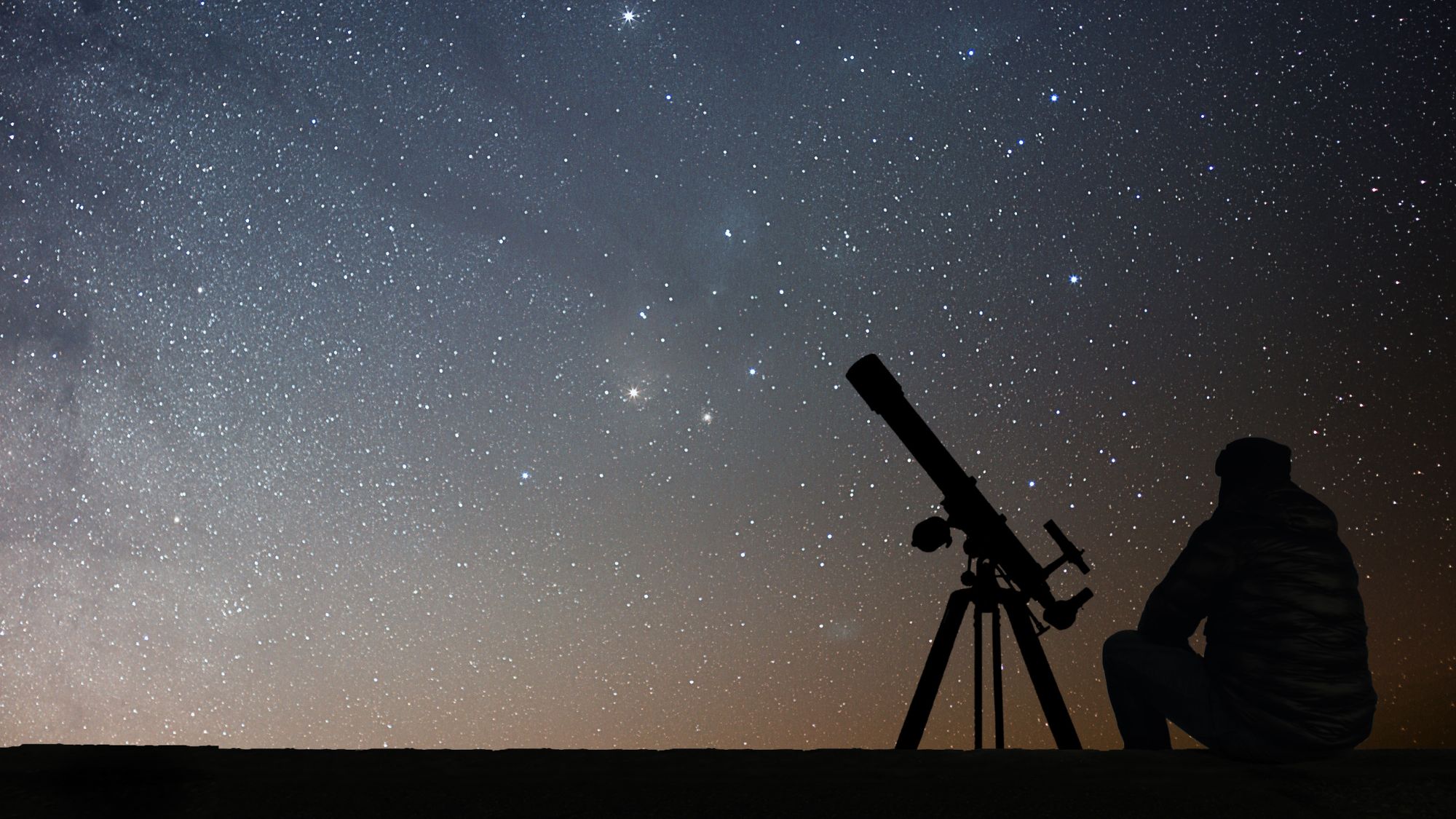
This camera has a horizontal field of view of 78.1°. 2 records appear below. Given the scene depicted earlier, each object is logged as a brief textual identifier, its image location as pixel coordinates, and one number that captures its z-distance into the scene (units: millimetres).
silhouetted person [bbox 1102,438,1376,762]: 3080
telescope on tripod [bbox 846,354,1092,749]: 5352
